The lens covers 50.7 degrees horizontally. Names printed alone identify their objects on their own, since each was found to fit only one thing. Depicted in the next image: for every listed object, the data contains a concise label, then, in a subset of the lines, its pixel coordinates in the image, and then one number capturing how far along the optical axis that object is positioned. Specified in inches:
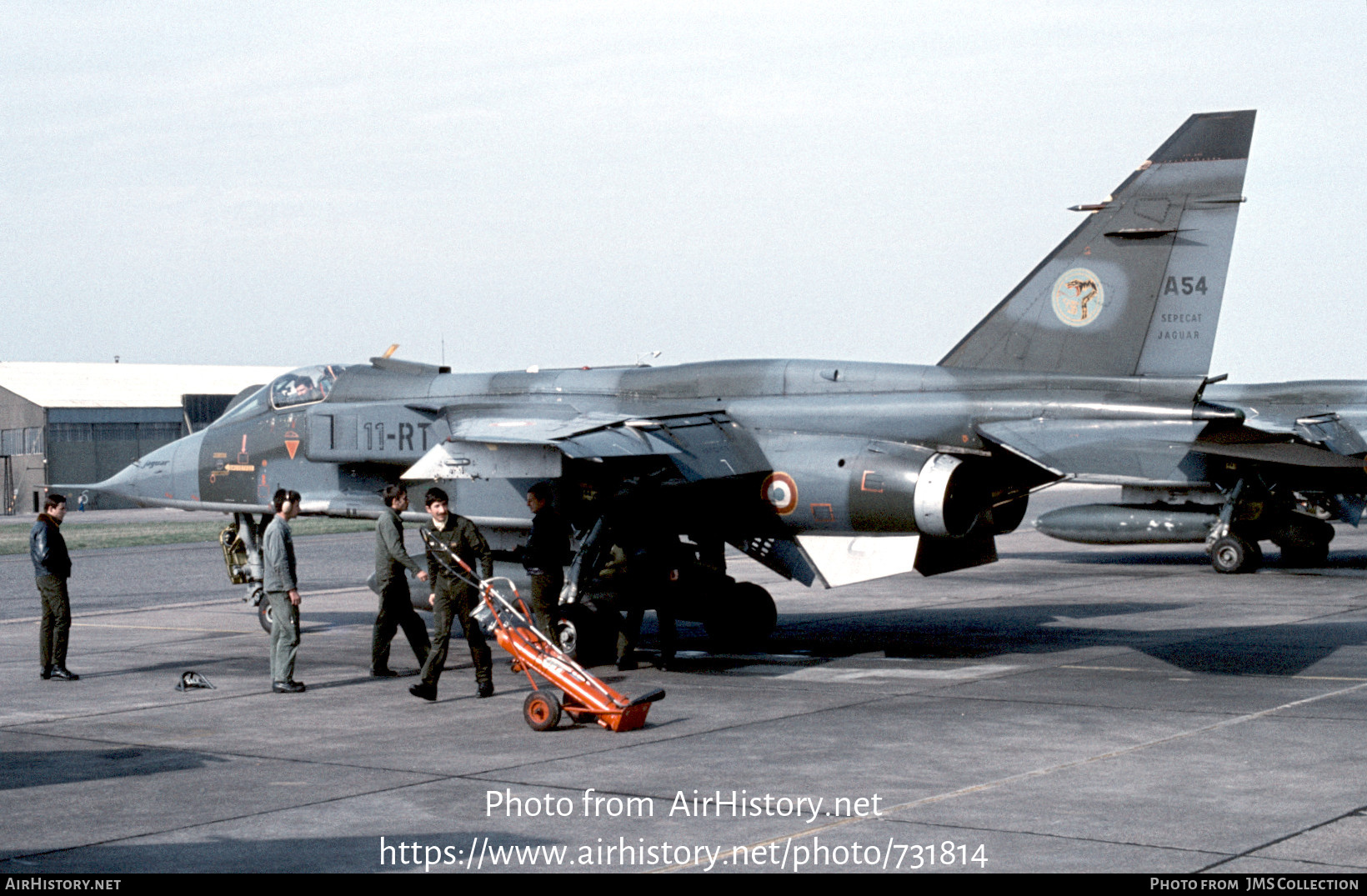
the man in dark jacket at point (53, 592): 540.7
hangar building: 2257.6
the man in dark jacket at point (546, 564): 505.4
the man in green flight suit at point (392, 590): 529.3
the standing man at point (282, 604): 506.6
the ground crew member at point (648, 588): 537.0
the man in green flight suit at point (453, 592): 479.5
